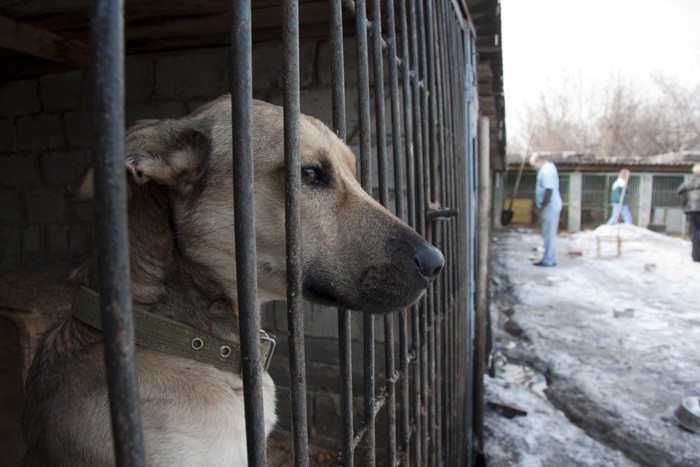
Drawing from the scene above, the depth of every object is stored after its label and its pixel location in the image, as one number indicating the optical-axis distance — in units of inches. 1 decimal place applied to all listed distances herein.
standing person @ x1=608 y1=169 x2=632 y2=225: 643.5
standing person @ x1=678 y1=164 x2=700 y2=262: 327.6
